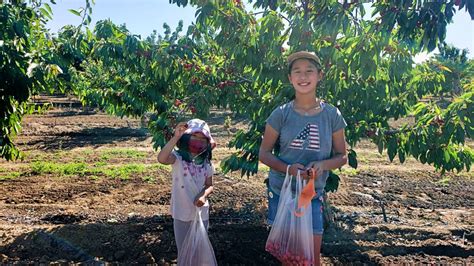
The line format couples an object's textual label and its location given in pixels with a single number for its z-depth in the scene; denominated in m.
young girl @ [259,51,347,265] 2.24
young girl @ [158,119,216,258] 2.46
